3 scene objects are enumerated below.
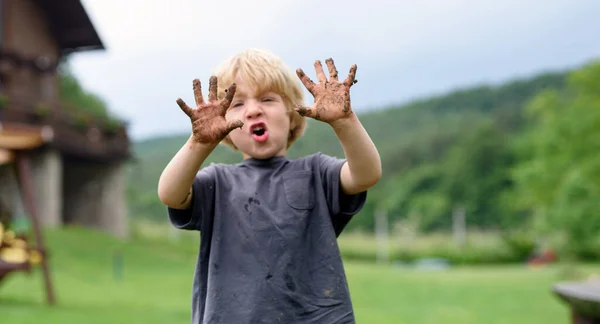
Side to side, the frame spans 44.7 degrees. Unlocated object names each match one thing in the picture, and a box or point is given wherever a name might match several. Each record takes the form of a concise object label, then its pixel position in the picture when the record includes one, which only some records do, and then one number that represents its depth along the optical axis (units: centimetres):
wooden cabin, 1697
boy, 185
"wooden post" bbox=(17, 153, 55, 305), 852
